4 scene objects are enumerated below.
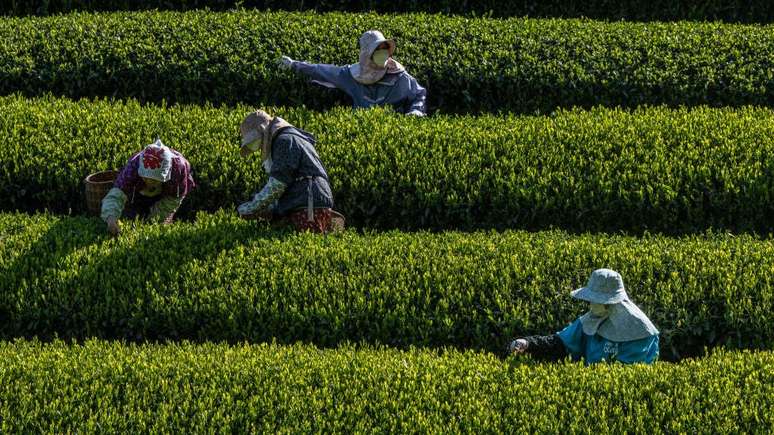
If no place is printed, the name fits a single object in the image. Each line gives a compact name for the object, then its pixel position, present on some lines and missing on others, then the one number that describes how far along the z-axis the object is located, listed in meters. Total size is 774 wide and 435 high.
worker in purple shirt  19.28
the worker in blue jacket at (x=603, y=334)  15.82
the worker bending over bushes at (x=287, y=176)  19.39
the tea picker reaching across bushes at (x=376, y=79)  25.08
